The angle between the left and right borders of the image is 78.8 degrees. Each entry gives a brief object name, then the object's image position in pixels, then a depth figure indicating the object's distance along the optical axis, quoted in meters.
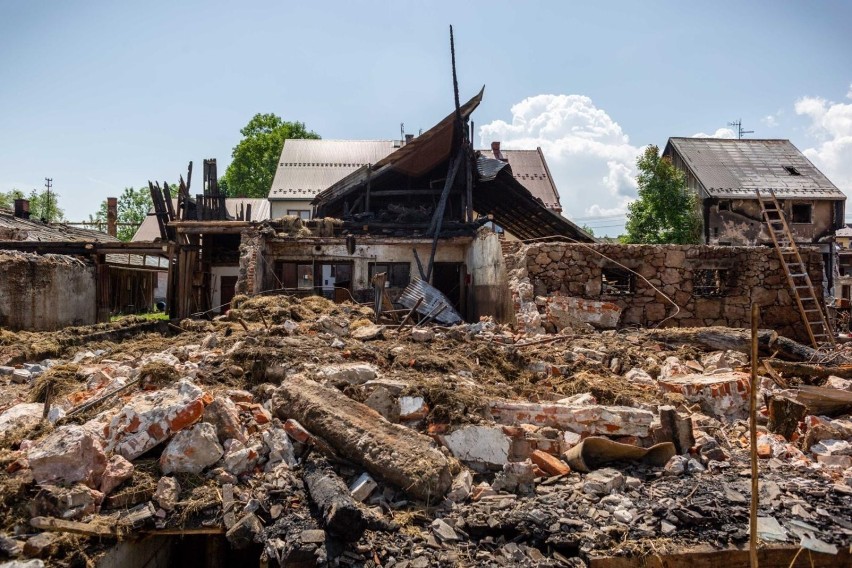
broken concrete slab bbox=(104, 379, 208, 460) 3.91
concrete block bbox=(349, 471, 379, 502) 3.83
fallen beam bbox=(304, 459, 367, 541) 3.36
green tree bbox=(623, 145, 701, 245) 21.58
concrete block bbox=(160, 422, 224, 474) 3.85
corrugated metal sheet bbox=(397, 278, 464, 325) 11.45
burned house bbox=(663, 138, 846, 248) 21.70
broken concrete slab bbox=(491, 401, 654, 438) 4.79
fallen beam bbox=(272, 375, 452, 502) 3.88
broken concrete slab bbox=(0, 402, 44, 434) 4.48
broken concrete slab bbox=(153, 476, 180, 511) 3.56
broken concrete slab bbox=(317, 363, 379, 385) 5.22
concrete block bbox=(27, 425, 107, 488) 3.50
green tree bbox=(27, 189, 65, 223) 49.41
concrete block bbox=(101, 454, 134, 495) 3.58
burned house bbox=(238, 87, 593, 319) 13.62
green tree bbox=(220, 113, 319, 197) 36.53
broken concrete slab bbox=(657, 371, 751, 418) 5.61
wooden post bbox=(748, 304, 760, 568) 1.89
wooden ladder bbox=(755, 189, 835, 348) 9.67
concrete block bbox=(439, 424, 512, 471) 4.45
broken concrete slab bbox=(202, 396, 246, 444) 4.16
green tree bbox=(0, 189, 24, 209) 44.08
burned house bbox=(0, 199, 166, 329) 11.34
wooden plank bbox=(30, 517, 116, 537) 3.23
